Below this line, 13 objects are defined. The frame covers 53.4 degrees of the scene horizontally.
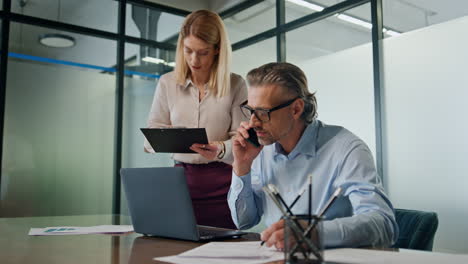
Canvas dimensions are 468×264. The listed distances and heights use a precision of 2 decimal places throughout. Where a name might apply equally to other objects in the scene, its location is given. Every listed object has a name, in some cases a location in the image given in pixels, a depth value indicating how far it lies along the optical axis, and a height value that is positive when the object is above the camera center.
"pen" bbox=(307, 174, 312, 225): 0.84 -0.05
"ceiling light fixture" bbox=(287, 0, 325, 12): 4.61 +1.68
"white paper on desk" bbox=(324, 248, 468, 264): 0.93 -0.18
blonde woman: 2.04 +0.33
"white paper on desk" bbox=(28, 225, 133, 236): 1.58 -0.21
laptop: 1.29 -0.10
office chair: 1.41 -0.18
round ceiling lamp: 4.95 +1.40
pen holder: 0.81 -0.12
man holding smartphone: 1.45 +0.06
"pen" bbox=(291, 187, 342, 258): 0.81 -0.09
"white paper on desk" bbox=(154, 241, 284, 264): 0.98 -0.19
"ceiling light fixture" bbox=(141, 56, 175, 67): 5.62 +1.35
